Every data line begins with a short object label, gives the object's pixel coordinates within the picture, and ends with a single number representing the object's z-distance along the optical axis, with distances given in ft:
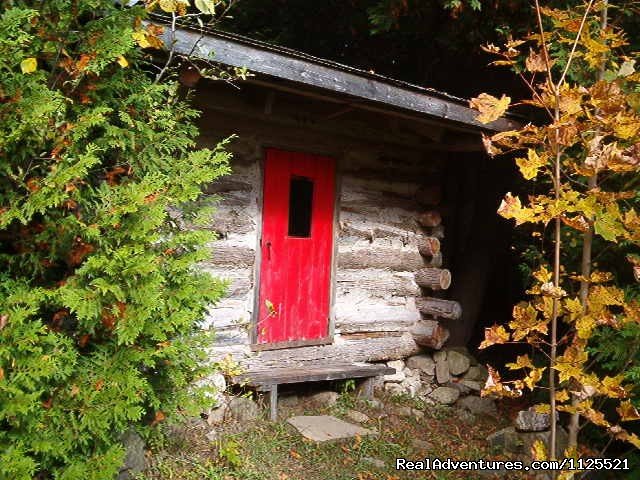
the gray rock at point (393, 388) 20.92
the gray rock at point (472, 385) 22.15
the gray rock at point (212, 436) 14.94
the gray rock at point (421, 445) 16.91
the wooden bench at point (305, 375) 16.72
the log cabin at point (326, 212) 16.17
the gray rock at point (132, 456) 12.23
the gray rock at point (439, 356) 22.40
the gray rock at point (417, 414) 19.53
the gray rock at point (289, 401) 18.30
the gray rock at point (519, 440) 15.61
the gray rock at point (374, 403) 19.24
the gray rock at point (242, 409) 16.35
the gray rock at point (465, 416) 20.08
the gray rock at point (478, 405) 20.97
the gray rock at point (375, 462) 15.29
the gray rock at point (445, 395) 21.31
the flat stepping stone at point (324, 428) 16.12
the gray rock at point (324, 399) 18.65
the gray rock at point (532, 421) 15.85
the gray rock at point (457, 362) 22.43
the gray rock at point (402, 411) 19.39
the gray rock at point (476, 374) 22.62
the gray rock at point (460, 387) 21.93
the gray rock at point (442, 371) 22.13
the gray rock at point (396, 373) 21.13
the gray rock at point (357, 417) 17.99
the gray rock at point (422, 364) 22.02
